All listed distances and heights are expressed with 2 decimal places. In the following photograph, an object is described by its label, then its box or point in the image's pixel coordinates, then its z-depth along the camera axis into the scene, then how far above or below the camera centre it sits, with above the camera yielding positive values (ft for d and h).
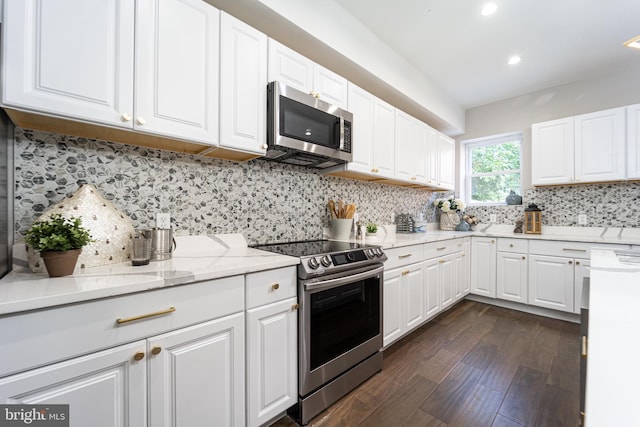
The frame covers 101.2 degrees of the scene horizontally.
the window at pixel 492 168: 12.19 +2.28
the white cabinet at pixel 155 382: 2.67 -2.00
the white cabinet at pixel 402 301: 6.85 -2.43
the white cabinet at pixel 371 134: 7.39 +2.44
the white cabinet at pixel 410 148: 9.03 +2.43
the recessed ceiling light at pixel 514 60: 8.97 +5.39
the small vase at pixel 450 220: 12.99 -0.27
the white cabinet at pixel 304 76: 5.56 +3.23
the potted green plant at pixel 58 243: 3.13 -0.37
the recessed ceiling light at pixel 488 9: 6.71 +5.35
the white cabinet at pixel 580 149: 9.06 +2.47
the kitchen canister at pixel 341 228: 7.77 -0.41
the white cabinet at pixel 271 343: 4.15 -2.17
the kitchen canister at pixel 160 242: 4.48 -0.50
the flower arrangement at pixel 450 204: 12.53 +0.52
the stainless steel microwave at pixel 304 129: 5.41 +1.92
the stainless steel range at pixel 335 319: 4.76 -2.17
